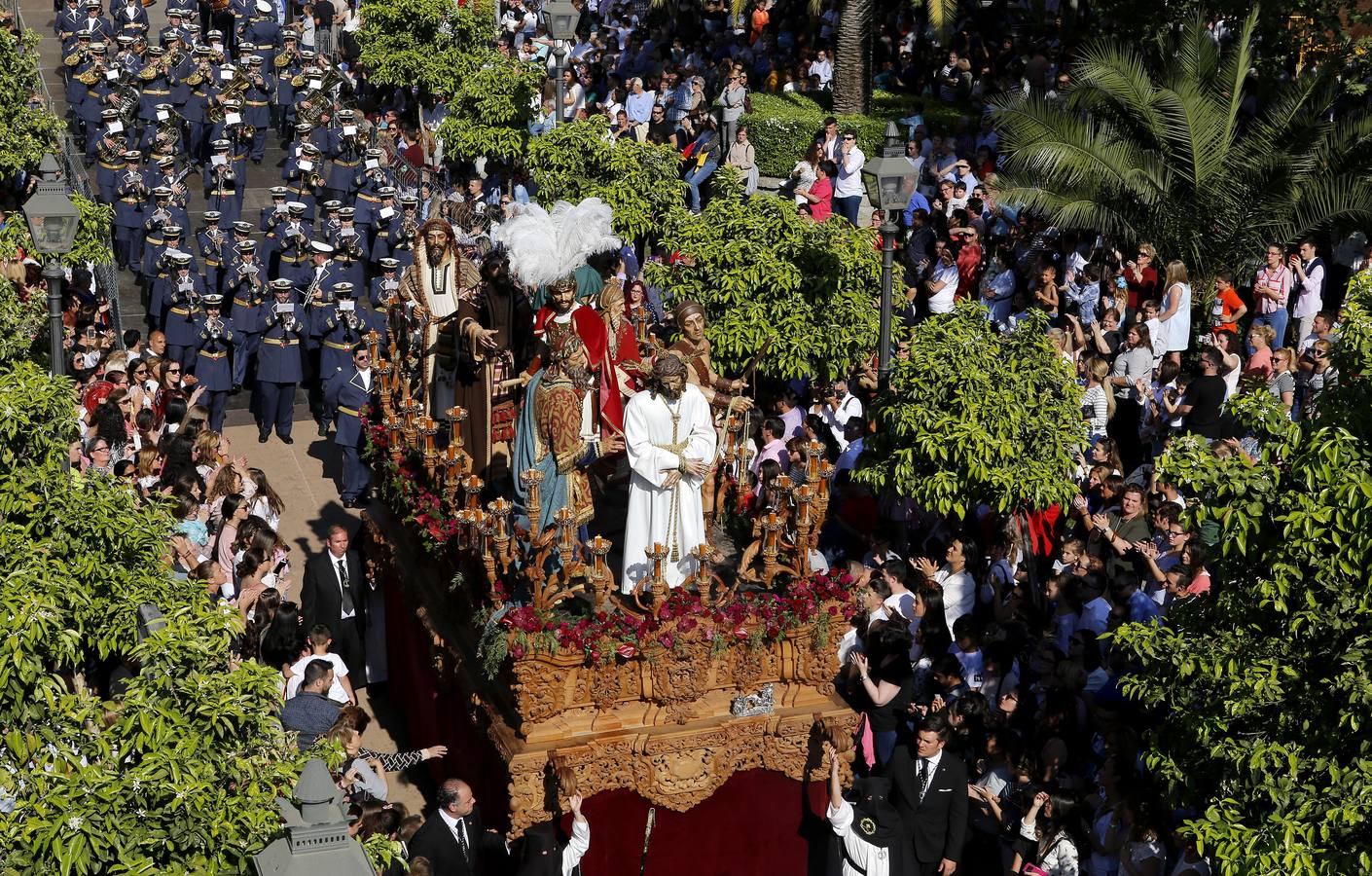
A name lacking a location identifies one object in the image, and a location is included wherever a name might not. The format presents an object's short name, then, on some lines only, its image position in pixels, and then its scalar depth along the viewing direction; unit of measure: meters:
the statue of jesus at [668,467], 12.23
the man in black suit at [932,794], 11.60
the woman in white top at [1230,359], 16.44
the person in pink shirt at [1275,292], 17.84
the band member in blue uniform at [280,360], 20.50
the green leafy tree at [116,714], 7.44
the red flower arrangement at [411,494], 13.87
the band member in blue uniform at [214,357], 20.53
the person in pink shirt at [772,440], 16.05
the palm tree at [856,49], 25.25
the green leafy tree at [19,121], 21.92
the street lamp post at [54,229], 14.48
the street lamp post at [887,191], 15.55
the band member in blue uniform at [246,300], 20.83
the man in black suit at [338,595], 14.91
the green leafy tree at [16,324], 12.05
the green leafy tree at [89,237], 18.80
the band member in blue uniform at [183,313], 20.73
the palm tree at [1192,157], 19.52
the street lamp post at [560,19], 23.92
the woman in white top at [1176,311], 17.70
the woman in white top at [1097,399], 16.56
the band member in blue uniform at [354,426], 18.88
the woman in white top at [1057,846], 11.16
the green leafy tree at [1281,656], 8.27
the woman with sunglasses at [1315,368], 15.43
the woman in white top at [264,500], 15.87
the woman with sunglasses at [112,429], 16.78
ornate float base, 11.78
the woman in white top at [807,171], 23.11
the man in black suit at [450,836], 11.27
